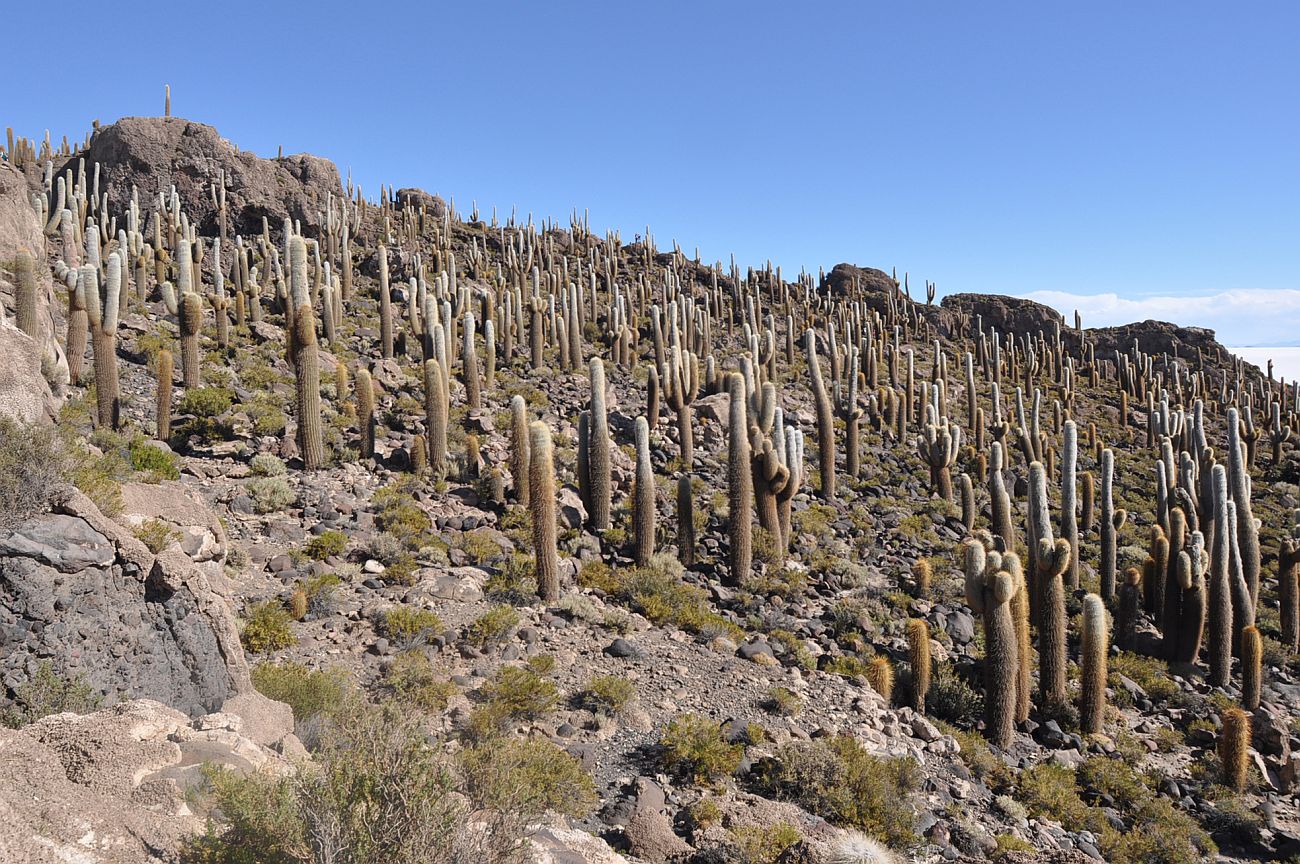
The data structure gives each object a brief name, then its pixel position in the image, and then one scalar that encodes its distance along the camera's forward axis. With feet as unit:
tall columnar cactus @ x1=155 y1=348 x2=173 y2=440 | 42.58
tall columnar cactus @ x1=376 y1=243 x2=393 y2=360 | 69.82
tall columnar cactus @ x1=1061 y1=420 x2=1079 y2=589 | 46.47
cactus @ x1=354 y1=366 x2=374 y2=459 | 45.35
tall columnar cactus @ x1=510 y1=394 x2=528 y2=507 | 40.81
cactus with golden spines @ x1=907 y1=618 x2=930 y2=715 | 32.12
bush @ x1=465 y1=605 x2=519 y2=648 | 29.53
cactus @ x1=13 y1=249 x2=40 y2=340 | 37.32
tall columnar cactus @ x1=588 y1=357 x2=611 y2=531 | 43.39
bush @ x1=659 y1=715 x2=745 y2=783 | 23.43
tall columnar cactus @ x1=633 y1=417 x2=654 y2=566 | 40.50
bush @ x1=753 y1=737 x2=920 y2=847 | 22.48
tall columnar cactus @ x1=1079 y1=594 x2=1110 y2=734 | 32.37
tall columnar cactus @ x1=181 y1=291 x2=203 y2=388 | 48.32
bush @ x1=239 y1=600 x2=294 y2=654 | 26.25
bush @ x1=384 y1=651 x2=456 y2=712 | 24.57
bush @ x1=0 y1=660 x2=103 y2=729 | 15.64
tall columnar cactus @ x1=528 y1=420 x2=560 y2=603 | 34.71
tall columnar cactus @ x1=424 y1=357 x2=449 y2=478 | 45.60
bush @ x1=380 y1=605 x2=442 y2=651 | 28.37
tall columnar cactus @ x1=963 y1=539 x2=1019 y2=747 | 31.07
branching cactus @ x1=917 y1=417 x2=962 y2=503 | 62.49
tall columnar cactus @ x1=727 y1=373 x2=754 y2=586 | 41.01
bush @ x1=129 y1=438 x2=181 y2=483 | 36.24
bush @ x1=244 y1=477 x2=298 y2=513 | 37.35
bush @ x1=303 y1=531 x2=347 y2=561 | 34.19
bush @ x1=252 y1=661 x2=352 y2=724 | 22.04
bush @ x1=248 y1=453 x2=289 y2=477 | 40.96
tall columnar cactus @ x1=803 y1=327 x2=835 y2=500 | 57.36
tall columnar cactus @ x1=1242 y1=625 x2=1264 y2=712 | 36.81
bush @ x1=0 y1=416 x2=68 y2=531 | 17.43
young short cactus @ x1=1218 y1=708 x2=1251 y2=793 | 30.60
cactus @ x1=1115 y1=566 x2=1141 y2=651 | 42.60
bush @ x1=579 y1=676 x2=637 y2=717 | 26.48
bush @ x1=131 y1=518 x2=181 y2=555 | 21.59
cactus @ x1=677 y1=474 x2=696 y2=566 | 41.84
